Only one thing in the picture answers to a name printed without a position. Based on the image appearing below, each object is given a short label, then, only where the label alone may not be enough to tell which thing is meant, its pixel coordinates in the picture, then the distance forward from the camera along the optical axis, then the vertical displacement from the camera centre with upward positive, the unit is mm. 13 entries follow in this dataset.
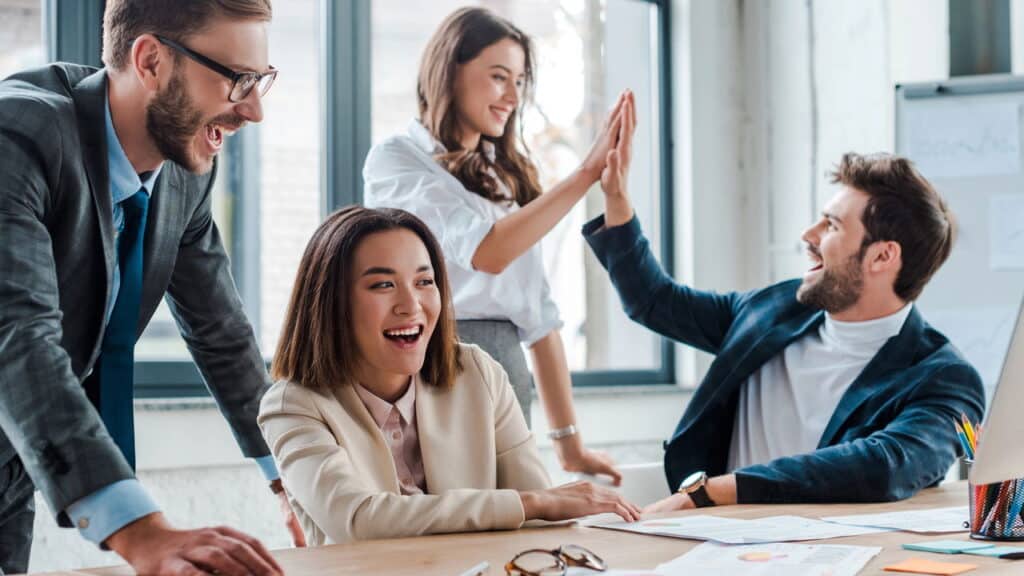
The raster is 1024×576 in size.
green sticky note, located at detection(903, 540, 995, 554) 1351 -308
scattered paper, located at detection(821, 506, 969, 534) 1547 -328
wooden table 1237 -301
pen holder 1446 -282
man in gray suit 1141 +53
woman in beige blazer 1546 -160
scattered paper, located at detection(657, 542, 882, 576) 1206 -296
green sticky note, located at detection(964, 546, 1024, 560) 1323 -308
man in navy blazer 2180 -82
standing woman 2330 +230
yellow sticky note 1213 -299
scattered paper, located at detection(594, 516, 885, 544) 1426 -313
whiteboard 3260 +224
